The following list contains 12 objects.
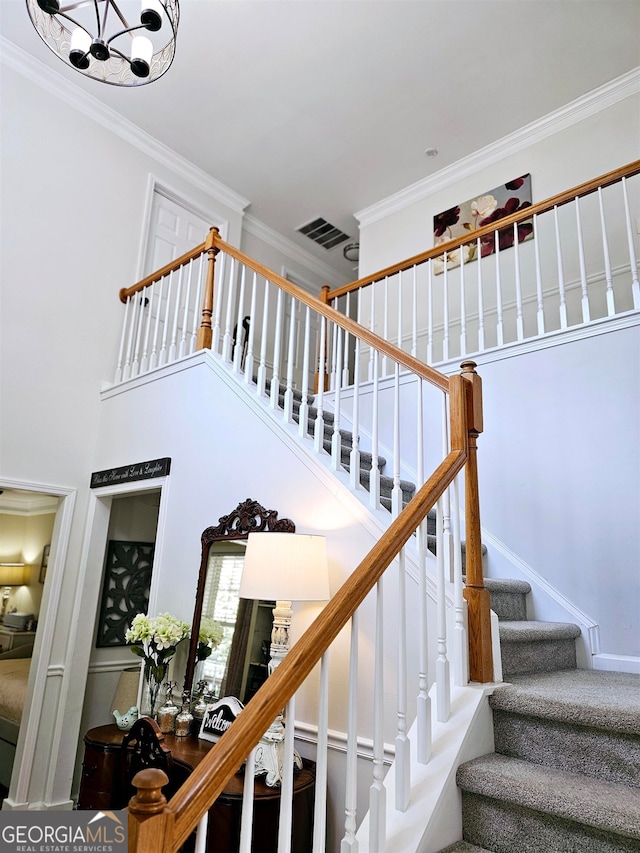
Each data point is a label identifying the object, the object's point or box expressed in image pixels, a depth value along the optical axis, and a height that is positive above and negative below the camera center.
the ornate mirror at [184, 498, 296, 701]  3.00 -0.08
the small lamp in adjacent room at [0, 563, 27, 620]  7.62 +0.08
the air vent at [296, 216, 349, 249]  6.57 +4.05
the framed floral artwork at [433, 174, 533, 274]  4.94 +3.36
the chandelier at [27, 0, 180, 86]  2.71 +2.59
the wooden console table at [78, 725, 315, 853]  2.16 -0.80
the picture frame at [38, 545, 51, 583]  7.54 +0.25
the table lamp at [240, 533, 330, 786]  2.46 +0.09
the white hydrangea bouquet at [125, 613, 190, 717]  3.25 -0.29
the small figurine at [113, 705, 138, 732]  3.34 -0.74
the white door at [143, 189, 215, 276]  5.40 +3.32
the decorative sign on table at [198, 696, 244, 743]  2.73 -0.58
